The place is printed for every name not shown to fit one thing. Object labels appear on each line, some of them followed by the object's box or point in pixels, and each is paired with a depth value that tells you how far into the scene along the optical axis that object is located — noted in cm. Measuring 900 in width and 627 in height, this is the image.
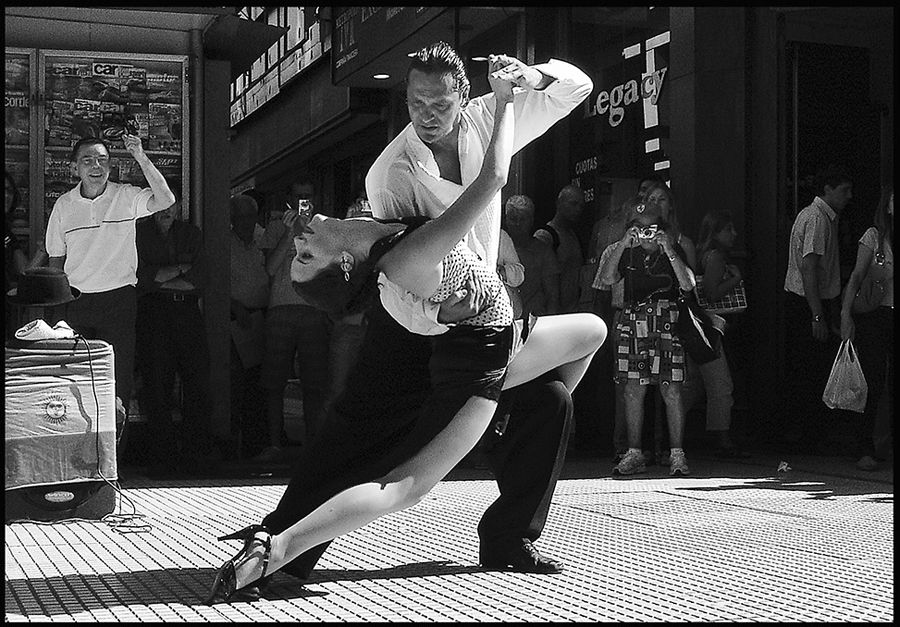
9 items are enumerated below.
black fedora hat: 640
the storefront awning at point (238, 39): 905
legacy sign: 1109
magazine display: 904
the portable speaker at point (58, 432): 600
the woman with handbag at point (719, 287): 912
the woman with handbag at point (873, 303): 842
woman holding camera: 826
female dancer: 383
